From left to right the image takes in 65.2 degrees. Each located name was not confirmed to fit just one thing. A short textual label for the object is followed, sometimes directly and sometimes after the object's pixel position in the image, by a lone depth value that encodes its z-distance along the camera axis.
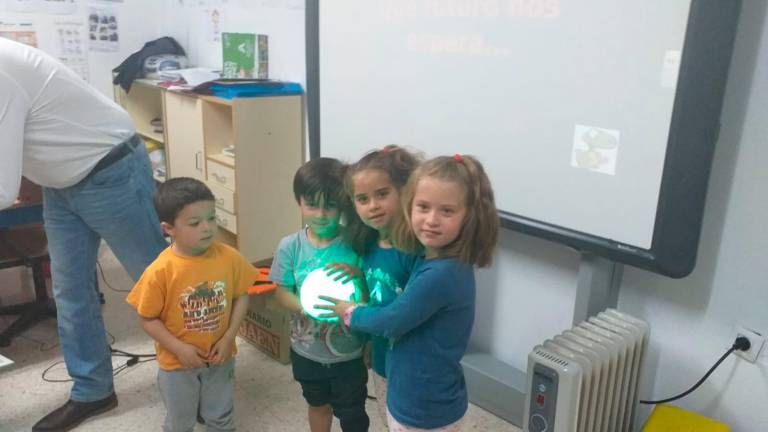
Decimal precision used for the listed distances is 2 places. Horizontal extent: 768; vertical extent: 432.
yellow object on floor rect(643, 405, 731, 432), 1.57
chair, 2.40
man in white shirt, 1.65
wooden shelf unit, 2.85
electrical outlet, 1.56
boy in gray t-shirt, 1.43
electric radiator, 1.44
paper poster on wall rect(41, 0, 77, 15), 3.63
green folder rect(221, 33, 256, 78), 3.15
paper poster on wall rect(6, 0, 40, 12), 3.53
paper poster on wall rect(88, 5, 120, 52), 3.82
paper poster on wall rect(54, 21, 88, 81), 3.73
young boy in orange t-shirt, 1.54
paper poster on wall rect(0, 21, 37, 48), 3.54
